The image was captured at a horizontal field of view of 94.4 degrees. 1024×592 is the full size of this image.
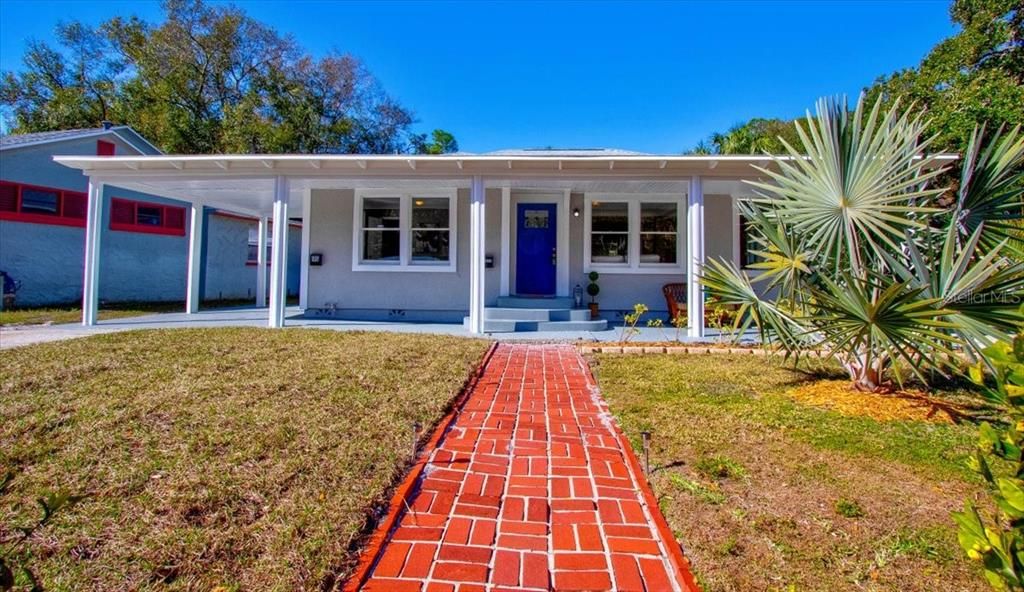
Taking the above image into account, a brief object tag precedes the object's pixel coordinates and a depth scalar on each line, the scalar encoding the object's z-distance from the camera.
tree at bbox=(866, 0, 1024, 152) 12.86
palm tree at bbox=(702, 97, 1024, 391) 3.49
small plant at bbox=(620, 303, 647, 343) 7.40
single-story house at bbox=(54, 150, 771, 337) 10.30
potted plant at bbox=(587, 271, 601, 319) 10.10
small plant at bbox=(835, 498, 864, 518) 2.44
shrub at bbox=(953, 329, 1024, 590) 1.08
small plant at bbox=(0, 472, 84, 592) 0.91
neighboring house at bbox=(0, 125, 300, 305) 12.17
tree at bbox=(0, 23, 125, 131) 21.12
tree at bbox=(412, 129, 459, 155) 29.33
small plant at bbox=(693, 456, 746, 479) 2.89
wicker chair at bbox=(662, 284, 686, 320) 9.89
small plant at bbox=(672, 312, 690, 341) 8.93
